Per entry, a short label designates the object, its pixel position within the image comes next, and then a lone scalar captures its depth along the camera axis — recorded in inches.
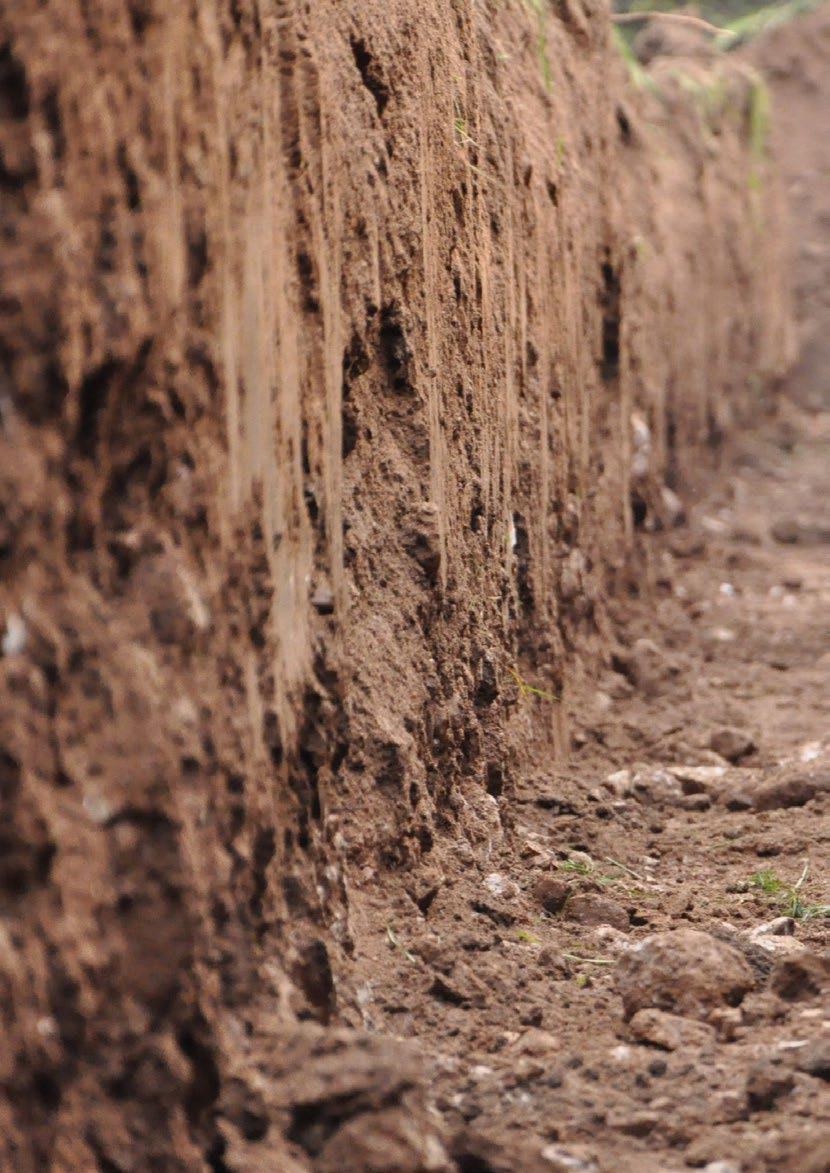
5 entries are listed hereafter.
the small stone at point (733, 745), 315.6
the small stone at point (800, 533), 560.4
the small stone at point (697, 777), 288.4
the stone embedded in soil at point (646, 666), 363.6
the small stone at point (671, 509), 498.3
